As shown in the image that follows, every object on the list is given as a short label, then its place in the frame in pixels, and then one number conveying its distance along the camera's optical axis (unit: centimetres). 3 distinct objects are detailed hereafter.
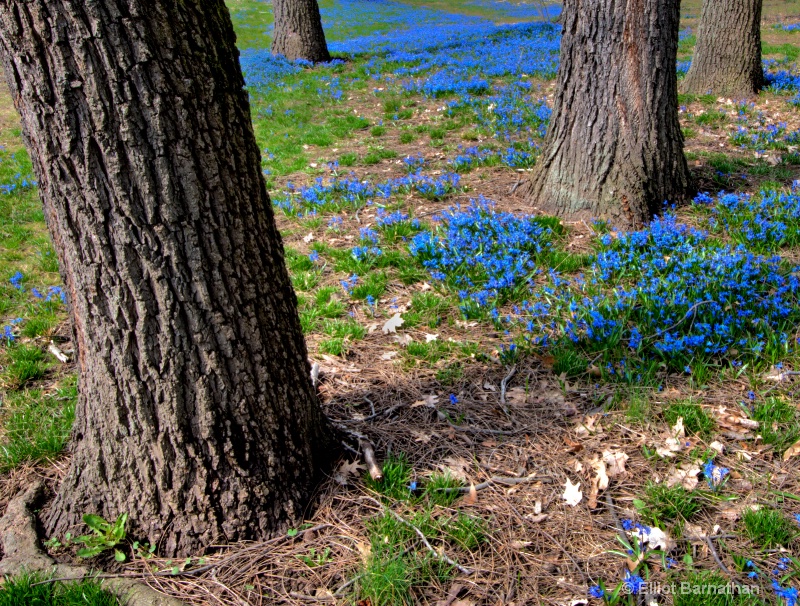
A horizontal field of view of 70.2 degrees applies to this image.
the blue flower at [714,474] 267
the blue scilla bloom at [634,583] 221
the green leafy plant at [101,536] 244
